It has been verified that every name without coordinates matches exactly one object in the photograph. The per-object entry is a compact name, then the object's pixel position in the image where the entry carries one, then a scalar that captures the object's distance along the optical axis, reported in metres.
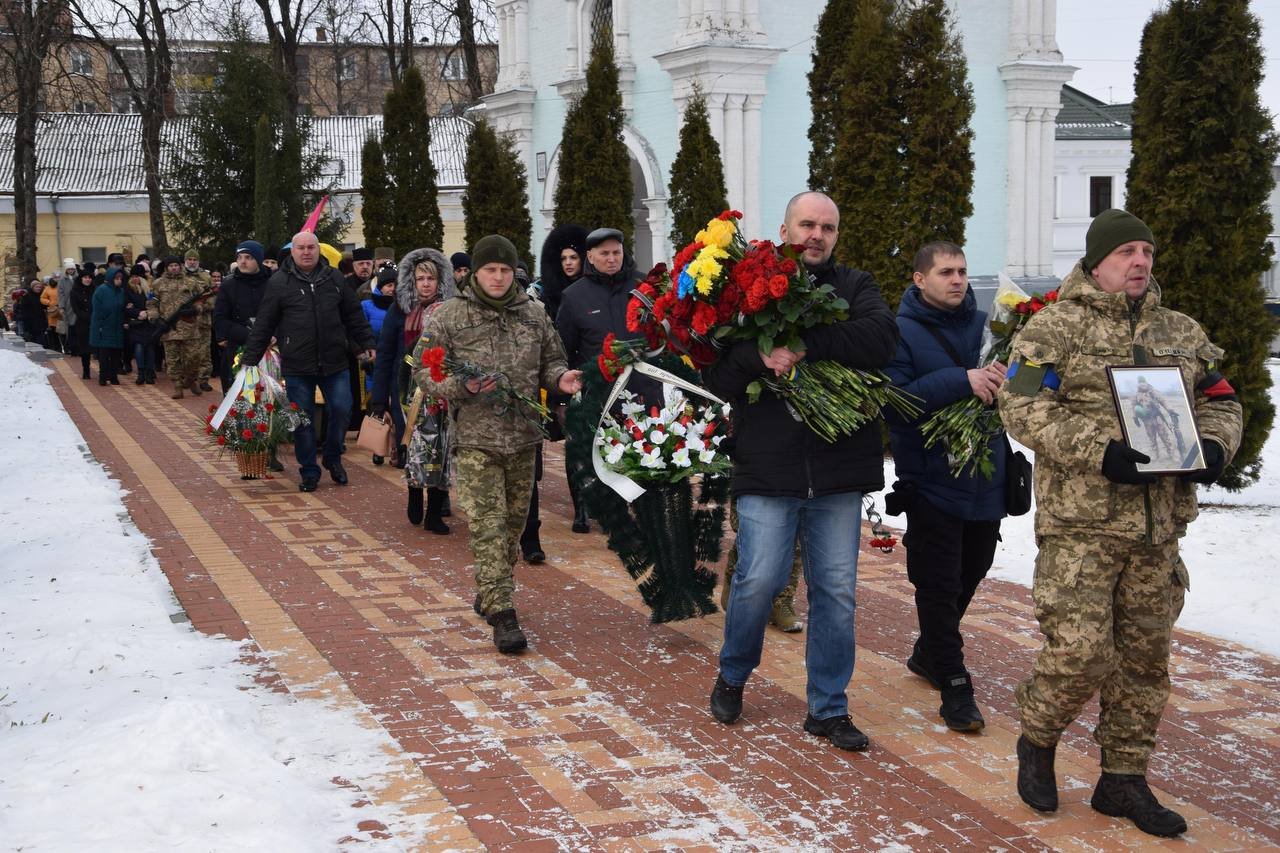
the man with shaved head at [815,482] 5.01
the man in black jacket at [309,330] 10.95
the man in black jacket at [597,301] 8.16
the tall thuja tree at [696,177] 19.88
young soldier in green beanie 6.62
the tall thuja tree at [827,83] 18.55
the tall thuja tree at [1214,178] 10.27
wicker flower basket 11.59
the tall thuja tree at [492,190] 25.84
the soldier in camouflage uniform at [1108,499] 4.23
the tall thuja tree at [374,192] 26.20
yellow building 47.56
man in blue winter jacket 5.36
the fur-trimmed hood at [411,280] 9.71
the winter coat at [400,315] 9.62
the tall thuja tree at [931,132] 12.52
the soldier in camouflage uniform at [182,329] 19.22
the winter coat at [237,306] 13.34
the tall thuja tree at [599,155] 21.89
